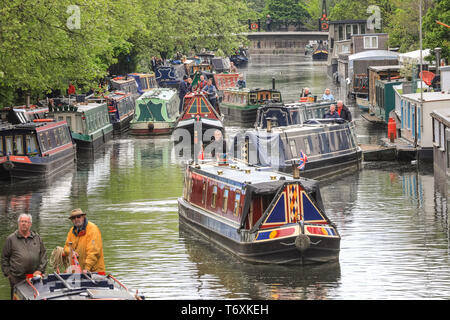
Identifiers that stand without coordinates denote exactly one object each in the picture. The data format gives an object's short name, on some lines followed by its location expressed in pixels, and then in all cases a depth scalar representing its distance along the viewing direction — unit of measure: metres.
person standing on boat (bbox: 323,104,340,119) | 39.66
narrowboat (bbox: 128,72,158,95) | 72.50
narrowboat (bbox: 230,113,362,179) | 35.47
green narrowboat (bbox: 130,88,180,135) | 55.69
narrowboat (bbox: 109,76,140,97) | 65.12
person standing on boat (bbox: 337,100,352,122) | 40.06
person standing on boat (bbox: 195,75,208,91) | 59.60
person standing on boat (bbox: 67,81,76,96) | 58.25
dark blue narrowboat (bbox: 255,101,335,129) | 46.81
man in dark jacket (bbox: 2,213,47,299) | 16.25
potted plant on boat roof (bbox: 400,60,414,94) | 48.09
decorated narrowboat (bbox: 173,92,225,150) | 51.94
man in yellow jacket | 16.78
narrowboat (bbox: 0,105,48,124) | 44.44
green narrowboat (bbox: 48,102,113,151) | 47.38
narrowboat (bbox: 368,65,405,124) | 52.03
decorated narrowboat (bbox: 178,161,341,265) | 22.42
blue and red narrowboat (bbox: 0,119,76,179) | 38.19
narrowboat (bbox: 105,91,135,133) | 57.53
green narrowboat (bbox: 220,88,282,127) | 61.81
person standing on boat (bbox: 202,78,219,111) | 56.74
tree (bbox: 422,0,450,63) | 51.72
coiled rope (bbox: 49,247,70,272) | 16.88
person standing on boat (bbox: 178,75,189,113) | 62.14
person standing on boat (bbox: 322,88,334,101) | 49.62
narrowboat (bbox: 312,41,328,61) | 142.00
